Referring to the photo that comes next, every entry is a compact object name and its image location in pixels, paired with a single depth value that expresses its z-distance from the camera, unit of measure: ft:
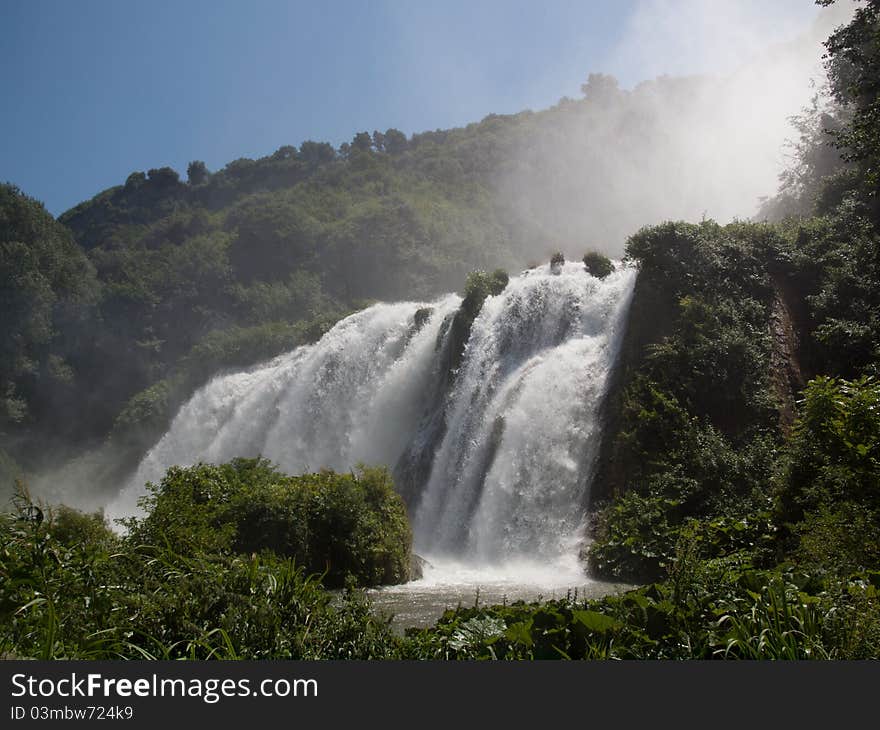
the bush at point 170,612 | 17.44
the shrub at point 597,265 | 83.56
